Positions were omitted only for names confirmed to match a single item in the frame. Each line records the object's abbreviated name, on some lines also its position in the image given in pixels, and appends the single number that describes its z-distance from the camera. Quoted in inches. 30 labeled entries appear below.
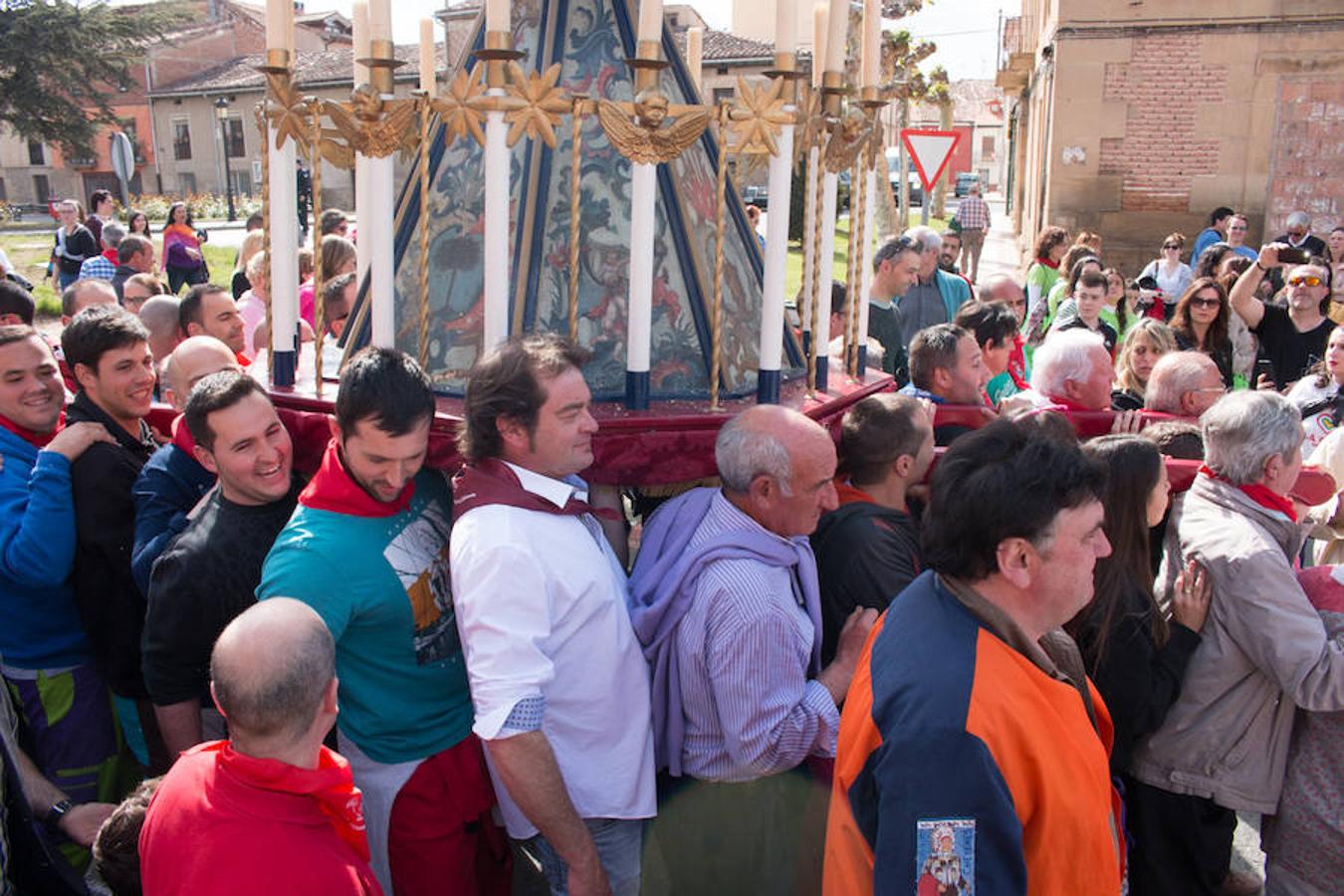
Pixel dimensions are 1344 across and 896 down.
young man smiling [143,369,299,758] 100.2
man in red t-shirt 74.0
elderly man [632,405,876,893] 95.3
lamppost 1130.1
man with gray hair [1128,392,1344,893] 108.5
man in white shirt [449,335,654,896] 87.6
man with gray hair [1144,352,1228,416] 153.3
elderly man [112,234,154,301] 378.6
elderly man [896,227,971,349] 263.9
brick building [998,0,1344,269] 575.8
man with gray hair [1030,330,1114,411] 158.4
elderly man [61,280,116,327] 229.8
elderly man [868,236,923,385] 242.3
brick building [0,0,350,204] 2089.1
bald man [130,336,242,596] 109.7
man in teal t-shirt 93.4
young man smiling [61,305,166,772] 116.6
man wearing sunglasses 278.1
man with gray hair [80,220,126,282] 385.7
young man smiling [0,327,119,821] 113.0
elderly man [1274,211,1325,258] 475.8
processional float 102.5
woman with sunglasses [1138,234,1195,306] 401.4
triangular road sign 394.9
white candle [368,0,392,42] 109.0
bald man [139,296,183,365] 192.2
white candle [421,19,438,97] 143.6
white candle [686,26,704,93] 159.8
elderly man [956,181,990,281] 641.6
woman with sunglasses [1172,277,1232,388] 261.7
